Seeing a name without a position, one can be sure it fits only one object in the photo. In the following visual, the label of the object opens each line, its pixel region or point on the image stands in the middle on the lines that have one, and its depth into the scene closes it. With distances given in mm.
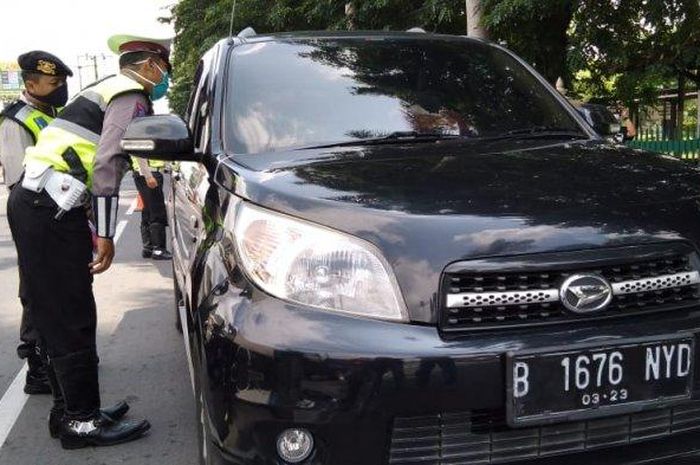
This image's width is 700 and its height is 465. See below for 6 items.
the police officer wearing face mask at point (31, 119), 3945
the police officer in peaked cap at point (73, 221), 3141
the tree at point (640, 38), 6508
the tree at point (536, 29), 7023
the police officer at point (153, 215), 8508
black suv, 1884
